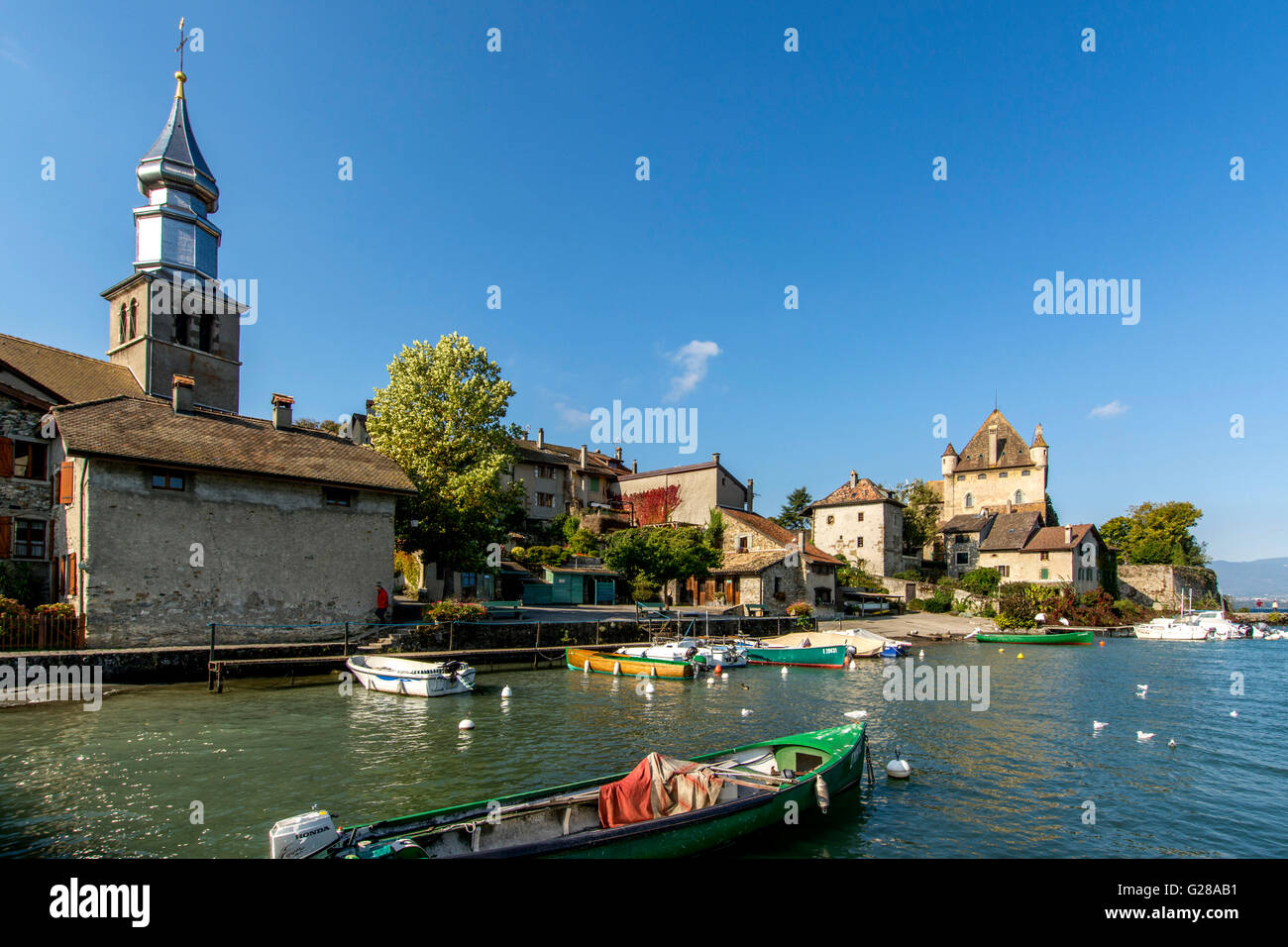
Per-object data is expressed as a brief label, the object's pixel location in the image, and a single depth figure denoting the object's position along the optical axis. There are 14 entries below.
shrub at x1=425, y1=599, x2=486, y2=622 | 30.61
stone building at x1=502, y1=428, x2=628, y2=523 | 62.50
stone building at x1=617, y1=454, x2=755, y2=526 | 64.88
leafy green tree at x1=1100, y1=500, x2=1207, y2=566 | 79.00
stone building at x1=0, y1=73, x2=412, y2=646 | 23.81
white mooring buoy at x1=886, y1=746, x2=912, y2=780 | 14.98
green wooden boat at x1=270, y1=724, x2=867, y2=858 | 8.50
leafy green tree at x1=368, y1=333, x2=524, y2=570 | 33.12
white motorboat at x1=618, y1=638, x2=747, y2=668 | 31.61
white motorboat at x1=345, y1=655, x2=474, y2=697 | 23.27
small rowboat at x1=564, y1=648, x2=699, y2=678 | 29.70
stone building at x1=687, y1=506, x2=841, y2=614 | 51.59
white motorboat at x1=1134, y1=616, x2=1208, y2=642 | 56.72
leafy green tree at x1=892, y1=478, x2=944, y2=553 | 75.94
